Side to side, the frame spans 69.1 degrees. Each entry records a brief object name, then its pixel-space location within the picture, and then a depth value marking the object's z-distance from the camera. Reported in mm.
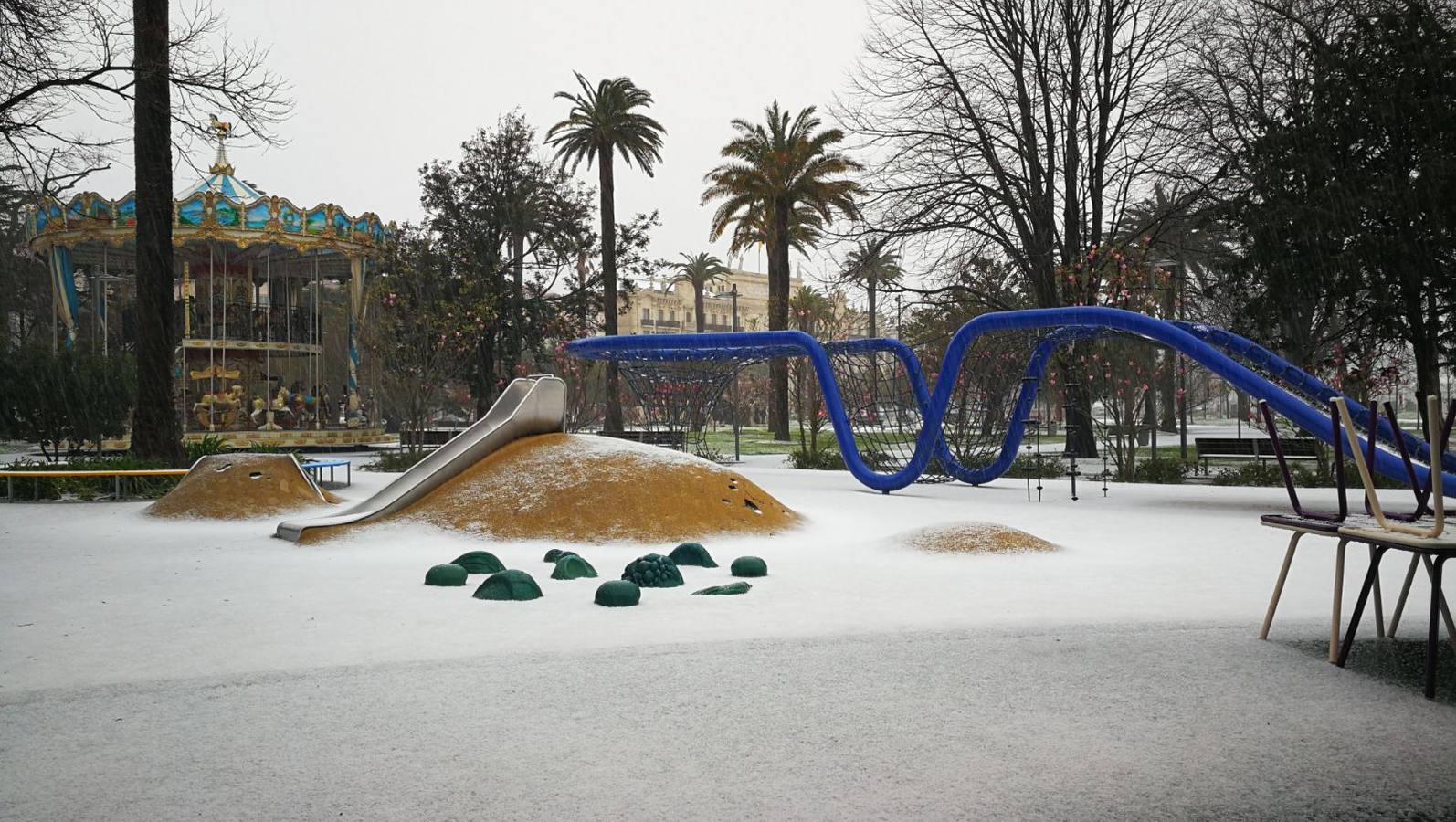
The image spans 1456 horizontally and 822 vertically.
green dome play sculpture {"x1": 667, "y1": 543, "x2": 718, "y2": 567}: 9383
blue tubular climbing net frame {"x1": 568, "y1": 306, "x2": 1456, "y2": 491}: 13914
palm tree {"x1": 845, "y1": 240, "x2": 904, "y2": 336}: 25688
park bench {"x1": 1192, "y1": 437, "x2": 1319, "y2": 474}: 20375
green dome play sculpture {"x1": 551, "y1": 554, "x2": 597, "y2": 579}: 8594
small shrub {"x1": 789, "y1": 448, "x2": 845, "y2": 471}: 24347
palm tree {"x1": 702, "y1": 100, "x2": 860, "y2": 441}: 35844
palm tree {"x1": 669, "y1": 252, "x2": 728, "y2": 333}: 64375
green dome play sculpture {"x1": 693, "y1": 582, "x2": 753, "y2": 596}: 7805
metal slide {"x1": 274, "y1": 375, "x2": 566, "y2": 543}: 11797
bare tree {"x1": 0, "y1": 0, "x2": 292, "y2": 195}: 12633
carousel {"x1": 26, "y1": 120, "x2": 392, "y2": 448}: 28359
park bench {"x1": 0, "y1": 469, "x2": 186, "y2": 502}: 16047
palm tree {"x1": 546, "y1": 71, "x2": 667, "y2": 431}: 34844
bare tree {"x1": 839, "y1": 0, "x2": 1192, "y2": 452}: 25422
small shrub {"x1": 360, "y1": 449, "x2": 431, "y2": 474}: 23853
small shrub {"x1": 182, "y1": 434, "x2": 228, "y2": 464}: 19269
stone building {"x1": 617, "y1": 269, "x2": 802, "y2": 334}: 94625
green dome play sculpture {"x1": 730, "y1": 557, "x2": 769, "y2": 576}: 8750
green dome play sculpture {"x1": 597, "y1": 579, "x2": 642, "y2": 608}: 7367
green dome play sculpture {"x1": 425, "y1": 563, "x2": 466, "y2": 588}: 8280
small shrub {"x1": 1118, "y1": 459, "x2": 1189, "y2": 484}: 19781
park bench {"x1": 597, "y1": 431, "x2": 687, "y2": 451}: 23581
